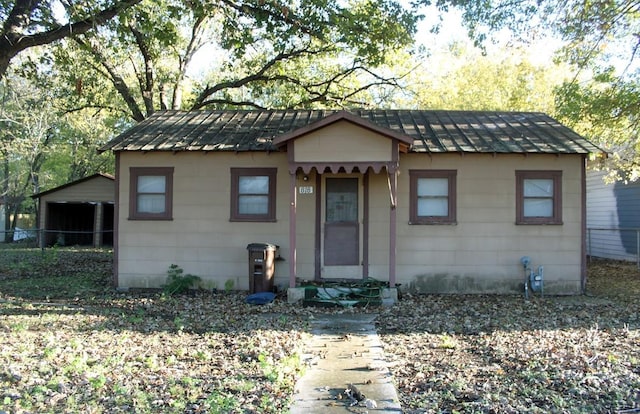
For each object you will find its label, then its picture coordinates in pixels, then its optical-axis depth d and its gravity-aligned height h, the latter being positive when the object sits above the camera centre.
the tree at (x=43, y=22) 9.18 +3.67
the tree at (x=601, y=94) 11.51 +3.44
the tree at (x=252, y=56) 11.61 +5.31
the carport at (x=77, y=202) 24.31 +1.13
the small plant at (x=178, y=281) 11.18 -1.02
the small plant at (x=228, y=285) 11.35 -1.11
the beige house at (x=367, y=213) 11.14 +0.41
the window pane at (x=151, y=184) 11.62 +1.01
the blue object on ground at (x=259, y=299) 10.10 -1.24
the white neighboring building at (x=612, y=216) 17.72 +0.66
